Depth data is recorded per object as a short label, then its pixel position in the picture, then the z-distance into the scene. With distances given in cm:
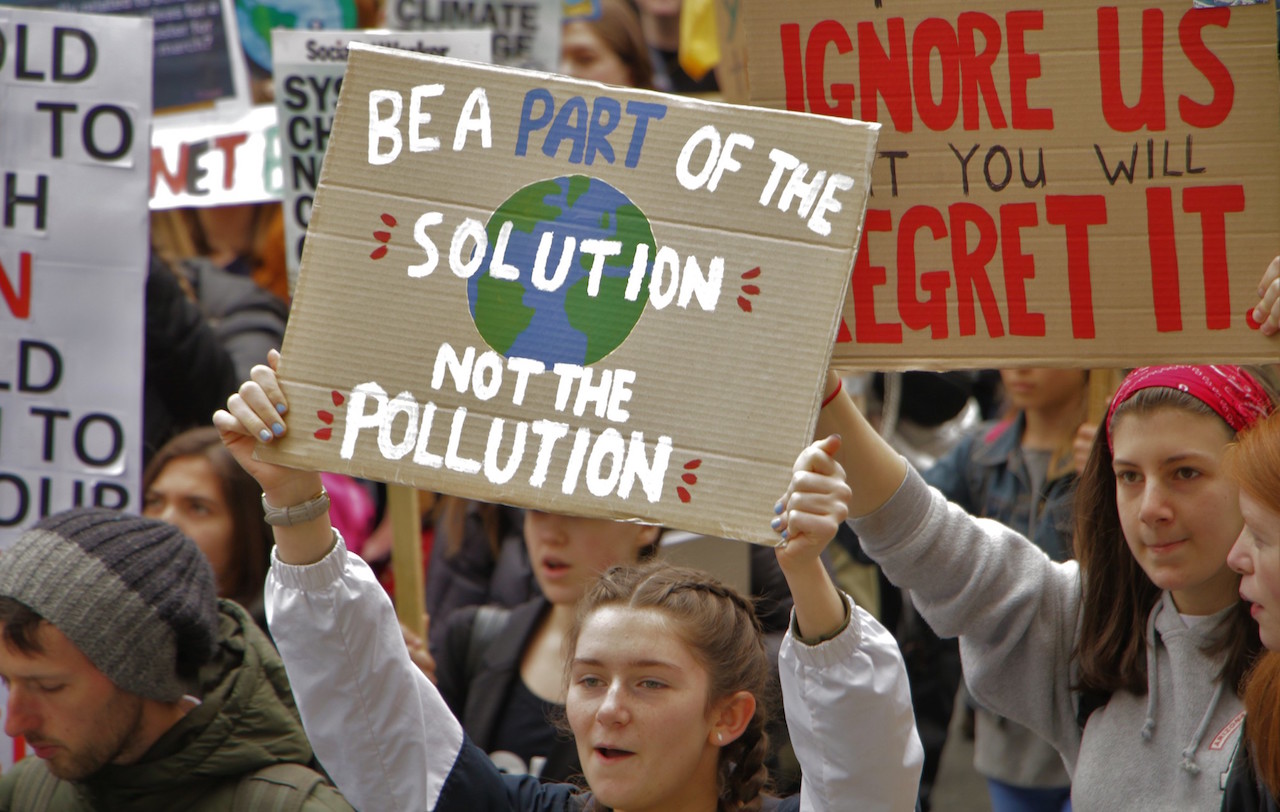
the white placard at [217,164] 1004
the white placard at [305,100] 798
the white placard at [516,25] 1051
